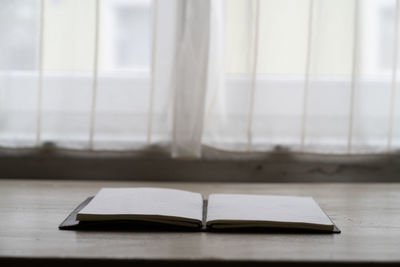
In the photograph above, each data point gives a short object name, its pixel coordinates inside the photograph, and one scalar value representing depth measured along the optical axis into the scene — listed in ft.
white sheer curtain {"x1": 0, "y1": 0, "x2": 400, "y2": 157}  3.81
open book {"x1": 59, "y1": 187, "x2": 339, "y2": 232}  3.00
